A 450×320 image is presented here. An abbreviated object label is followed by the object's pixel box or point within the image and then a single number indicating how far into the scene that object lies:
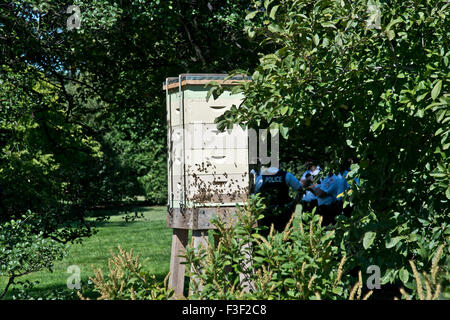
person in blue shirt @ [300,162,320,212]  8.68
